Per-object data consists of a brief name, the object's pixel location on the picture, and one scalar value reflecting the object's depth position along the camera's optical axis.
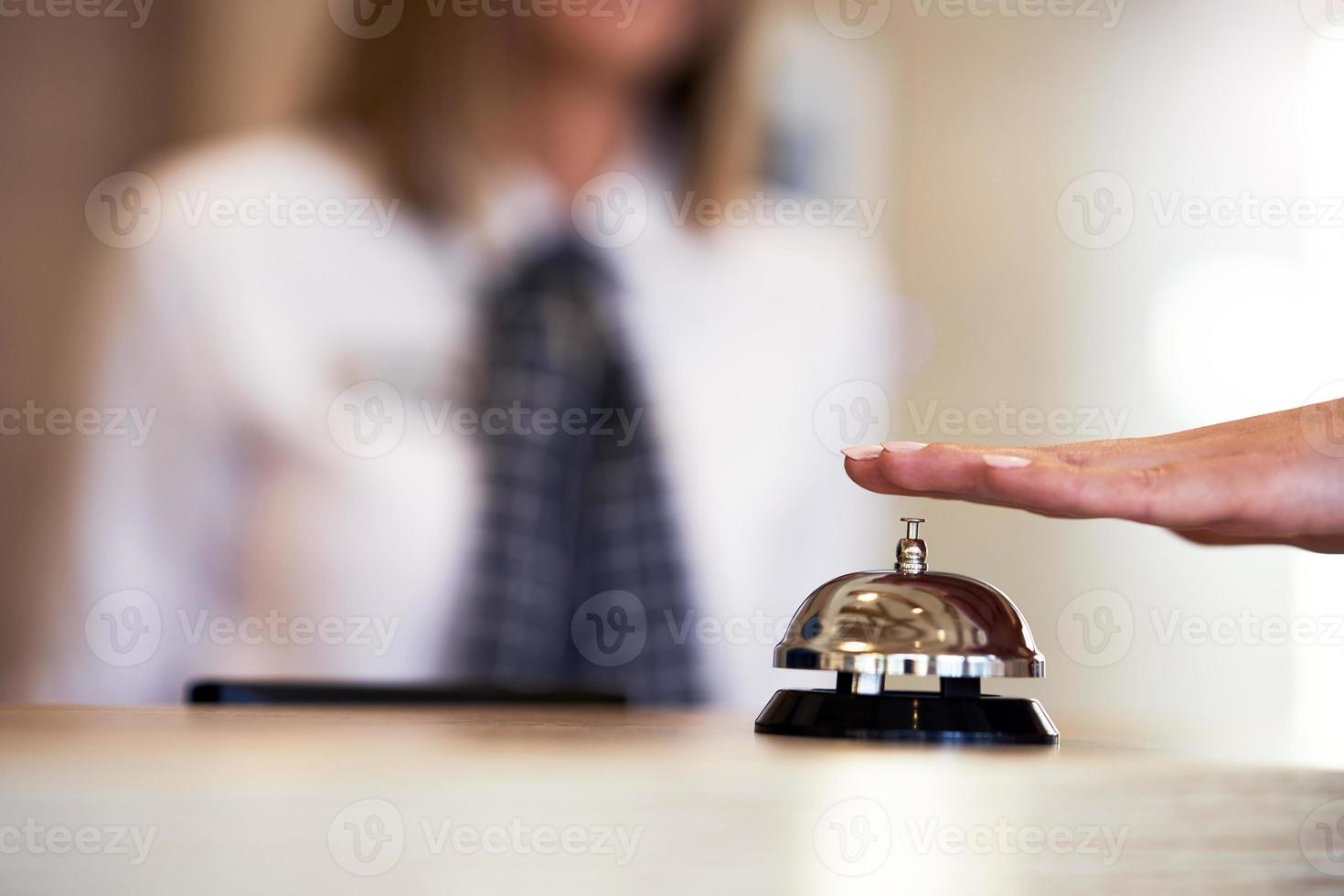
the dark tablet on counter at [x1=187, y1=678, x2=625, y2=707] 1.34
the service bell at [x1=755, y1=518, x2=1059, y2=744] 0.87
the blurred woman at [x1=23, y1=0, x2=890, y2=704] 3.14
